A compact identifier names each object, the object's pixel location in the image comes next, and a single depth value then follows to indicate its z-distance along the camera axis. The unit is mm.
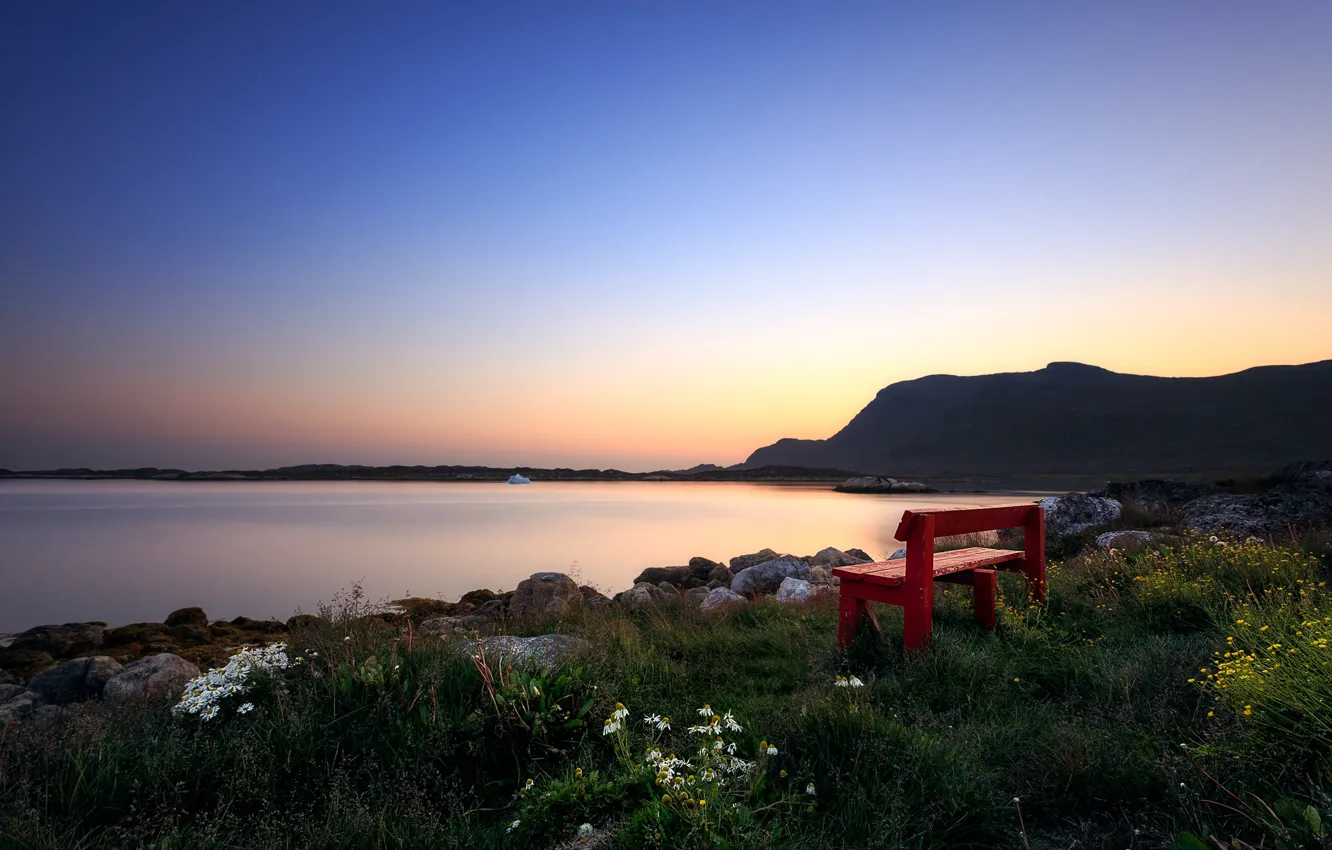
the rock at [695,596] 11094
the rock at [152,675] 7641
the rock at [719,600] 10214
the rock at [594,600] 11284
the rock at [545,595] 11380
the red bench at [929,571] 5480
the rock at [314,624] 6370
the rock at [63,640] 11422
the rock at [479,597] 15246
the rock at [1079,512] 15222
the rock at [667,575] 16828
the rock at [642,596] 10744
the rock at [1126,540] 10582
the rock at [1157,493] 16453
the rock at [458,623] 9677
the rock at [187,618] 13242
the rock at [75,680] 8328
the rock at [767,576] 13475
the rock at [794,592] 10321
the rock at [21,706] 6779
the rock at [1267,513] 12391
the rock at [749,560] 17625
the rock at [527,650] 5180
